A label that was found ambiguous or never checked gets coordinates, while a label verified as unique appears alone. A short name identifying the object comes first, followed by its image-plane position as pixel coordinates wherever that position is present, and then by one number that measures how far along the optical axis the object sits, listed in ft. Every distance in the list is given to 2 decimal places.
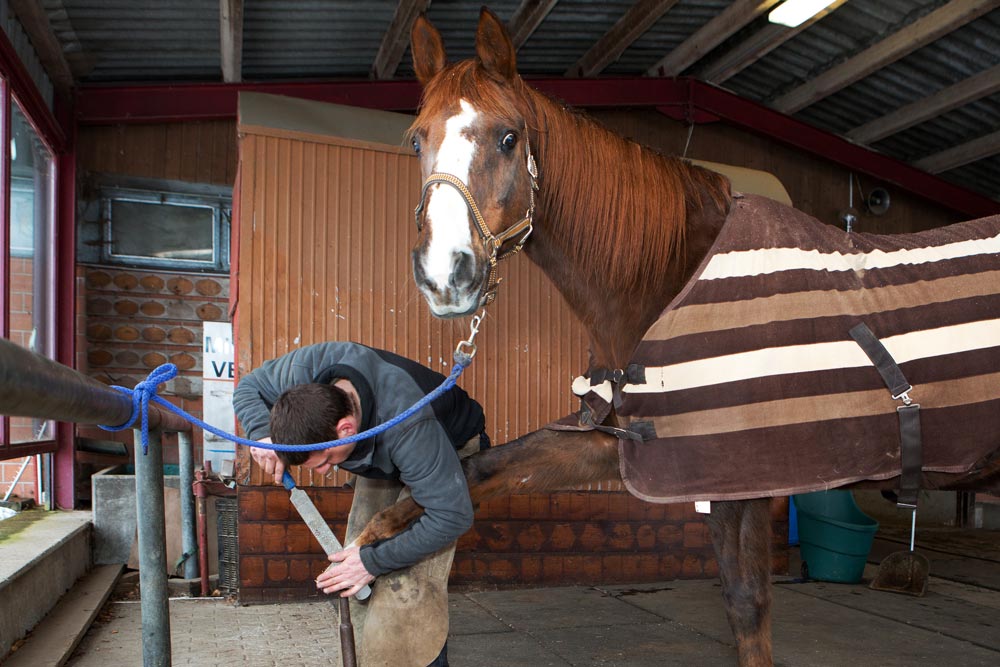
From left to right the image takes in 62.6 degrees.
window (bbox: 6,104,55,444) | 13.94
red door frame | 13.04
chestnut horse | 6.06
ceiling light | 15.58
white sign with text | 15.74
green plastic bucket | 14.28
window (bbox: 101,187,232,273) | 19.10
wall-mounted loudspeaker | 24.68
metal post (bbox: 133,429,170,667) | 4.95
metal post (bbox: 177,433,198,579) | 9.64
